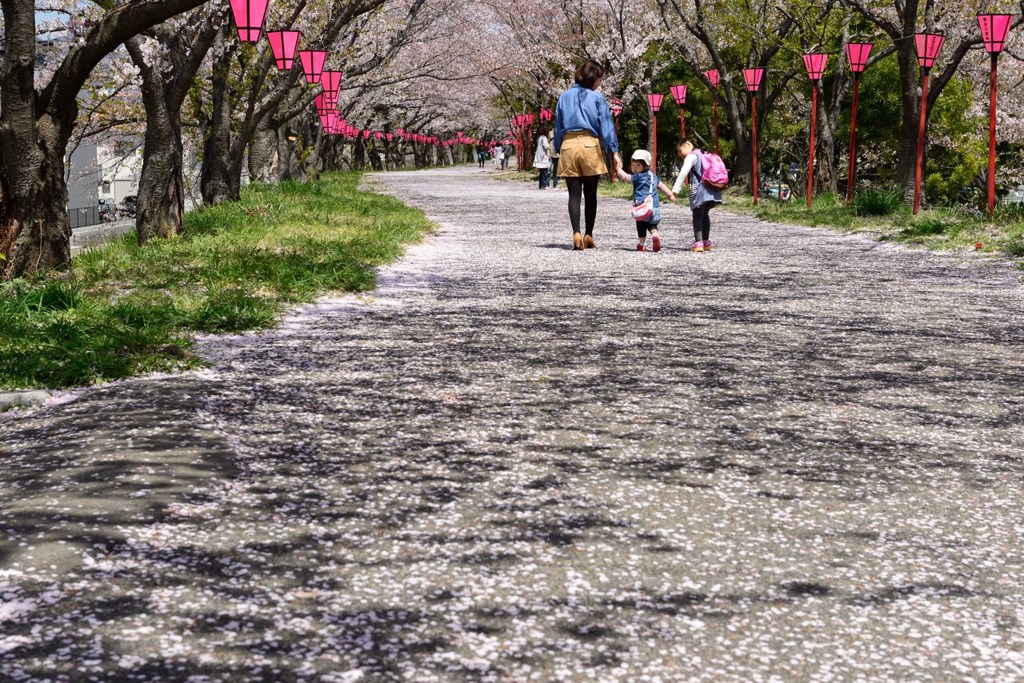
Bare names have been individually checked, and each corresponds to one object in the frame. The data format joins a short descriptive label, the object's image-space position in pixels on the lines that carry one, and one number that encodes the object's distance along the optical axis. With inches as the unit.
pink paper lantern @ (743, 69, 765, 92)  895.1
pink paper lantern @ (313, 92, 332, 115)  1261.9
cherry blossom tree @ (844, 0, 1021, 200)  698.8
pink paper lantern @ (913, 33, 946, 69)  641.6
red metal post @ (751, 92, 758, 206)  918.0
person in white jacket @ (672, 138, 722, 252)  492.7
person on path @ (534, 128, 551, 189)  1272.1
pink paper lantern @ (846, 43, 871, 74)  749.3
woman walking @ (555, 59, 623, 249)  483.8
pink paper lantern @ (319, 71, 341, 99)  885.8
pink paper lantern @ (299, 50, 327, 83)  737.6
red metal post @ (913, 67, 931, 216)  641.6
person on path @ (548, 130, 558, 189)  1296.9
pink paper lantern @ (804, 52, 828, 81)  800.9
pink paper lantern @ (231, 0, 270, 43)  480.1
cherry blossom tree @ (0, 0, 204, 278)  376.8
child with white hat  492.1
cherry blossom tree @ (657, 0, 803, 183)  1003.3
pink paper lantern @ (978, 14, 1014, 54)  563.8
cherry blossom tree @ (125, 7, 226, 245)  525.3
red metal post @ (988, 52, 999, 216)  569.2
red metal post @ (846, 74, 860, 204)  738.2
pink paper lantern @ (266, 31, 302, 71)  658.2
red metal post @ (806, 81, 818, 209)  820.7
